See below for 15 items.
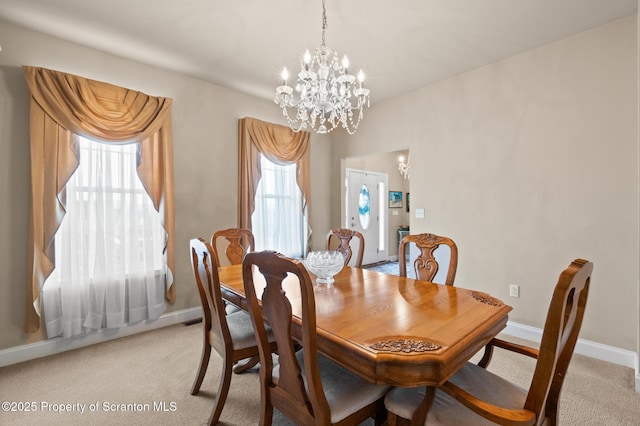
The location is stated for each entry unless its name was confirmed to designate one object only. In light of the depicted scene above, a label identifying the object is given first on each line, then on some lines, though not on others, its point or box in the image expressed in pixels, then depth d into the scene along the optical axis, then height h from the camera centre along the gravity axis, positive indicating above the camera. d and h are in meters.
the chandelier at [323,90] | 2.04 +0.86
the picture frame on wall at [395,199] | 6.73 +0.27
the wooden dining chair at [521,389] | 0.87 -0.62
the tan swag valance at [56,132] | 2.38 +0.72
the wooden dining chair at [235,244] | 2.79 -0.30
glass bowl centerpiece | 1.87 -0.33
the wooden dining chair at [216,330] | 1.60 -0.73
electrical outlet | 2.91 -0.78
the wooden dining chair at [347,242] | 2.59 -0.27
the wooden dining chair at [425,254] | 2.07 -0.31
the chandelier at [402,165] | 6.64 +1.03
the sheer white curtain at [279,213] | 3.88 -0.01
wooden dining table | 0.94 -0.46
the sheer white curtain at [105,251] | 2.54 -0.35
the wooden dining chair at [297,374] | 1.02 -0.67
